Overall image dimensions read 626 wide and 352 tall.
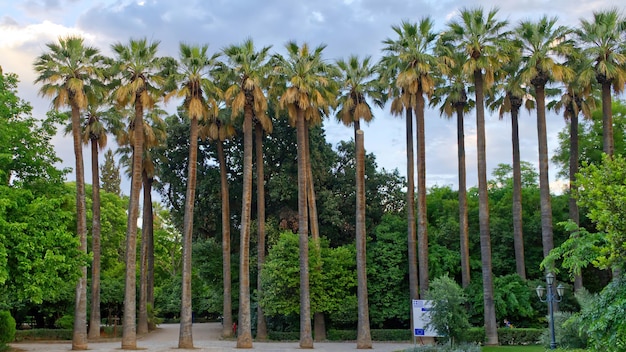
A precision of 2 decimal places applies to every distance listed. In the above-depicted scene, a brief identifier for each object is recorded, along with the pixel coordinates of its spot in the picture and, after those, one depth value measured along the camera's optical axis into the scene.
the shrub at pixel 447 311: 27.27
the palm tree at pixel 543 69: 33.97
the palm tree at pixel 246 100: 33.91
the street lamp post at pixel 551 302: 22.91
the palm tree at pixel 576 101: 33.76
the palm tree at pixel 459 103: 35.84
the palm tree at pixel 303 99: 33.84
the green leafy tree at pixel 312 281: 36.06
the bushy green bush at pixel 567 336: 23.00
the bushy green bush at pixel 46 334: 39.84
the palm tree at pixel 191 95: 33.59
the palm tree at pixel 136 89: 33.38
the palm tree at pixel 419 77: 34.97
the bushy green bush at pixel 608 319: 13.35
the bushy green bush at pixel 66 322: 40.53
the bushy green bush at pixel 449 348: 25.58
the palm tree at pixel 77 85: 33.16
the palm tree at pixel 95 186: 38.00
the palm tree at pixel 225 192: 39.00
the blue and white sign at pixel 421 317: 28.02
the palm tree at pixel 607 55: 32.69
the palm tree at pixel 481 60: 34.12
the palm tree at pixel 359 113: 34.22
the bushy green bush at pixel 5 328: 31.23
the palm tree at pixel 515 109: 35.97
